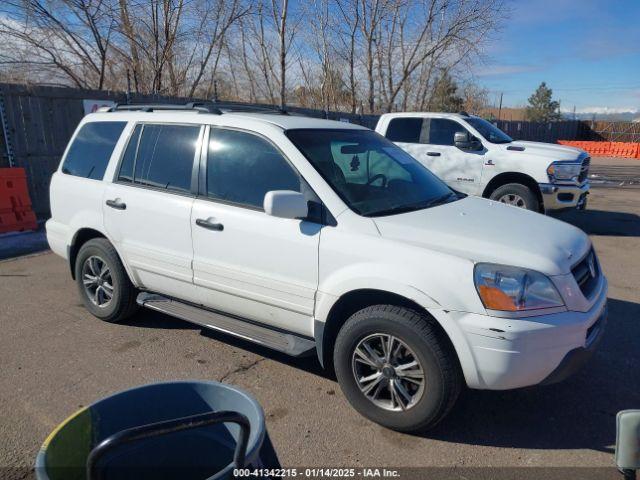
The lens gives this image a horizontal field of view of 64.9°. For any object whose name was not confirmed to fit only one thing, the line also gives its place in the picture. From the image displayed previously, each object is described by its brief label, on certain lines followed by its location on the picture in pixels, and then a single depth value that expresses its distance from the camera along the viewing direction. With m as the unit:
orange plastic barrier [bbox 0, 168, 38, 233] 8.18
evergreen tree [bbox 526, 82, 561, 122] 55.59
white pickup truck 8.31
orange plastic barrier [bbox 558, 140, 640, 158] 29.25
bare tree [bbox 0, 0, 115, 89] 11.75
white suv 2.79
